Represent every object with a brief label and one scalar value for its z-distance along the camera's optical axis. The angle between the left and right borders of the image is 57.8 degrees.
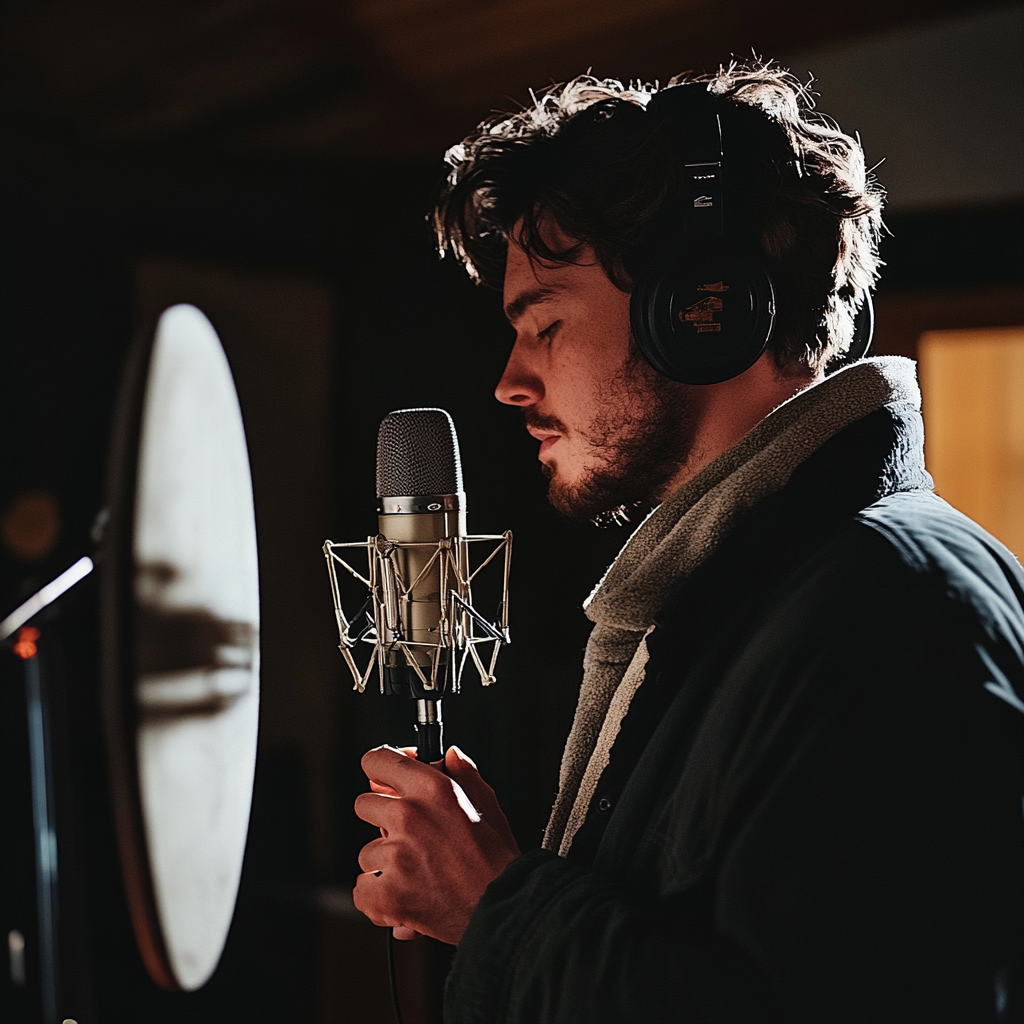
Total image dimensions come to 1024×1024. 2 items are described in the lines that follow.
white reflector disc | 0.69
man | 0.54
